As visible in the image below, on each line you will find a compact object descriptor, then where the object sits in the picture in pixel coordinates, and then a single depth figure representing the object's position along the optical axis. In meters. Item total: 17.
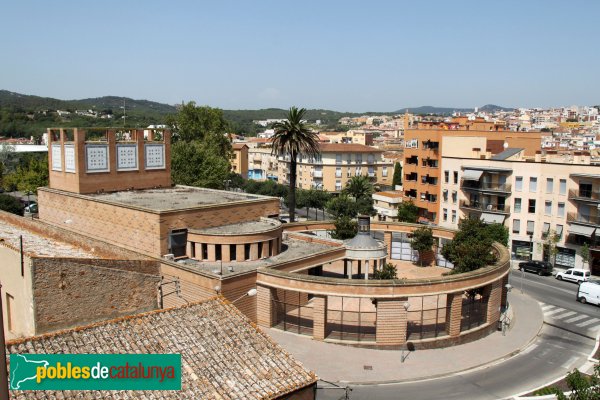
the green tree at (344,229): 50.22
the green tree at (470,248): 39.72
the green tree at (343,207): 77.25
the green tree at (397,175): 110.56
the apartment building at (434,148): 70.00
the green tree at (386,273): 36.72
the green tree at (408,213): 70.56
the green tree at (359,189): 82.94
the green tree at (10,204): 69.81
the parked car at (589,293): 42.44
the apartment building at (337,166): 108.25
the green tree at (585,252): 51.16
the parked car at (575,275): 49.47
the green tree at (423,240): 49.34
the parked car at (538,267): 52.84
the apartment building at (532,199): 53.50
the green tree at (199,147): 70.81
